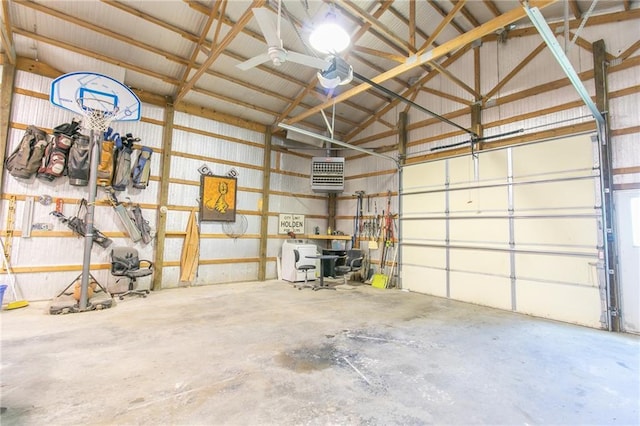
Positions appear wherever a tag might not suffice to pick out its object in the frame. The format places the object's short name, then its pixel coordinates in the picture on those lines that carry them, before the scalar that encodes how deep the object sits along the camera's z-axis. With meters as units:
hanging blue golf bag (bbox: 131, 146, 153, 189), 5.71
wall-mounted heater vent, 8.11
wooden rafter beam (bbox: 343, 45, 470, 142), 6.35
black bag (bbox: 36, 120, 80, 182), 4.78
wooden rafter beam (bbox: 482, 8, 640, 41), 4.21
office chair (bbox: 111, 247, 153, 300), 5.08
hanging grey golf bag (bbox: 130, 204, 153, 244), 5.75
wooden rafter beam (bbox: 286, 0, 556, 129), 3.12
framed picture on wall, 6.69
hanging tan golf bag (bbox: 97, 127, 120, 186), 5.23
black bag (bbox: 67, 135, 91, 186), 4.95
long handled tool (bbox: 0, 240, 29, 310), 4.58
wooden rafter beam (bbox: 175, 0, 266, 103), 4.07
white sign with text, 8.00
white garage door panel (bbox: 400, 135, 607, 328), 4.48
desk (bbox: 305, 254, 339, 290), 6.43
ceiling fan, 2.84
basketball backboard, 4.28
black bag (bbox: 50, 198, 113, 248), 5.00
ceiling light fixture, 3.07
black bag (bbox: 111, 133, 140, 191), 5.45
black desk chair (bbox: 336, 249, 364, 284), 6.88
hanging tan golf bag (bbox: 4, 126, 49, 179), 4.61
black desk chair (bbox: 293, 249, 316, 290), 6.49
